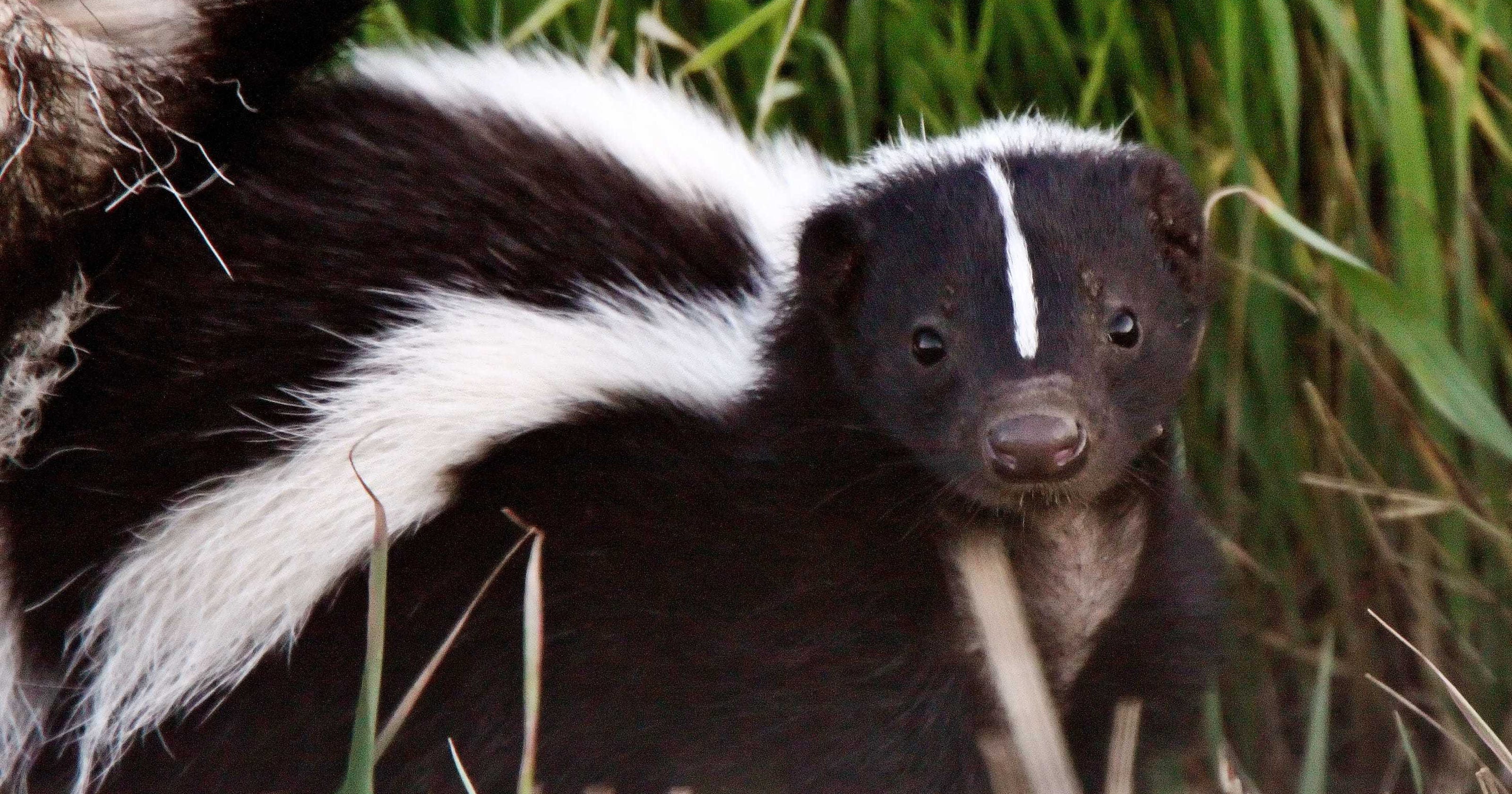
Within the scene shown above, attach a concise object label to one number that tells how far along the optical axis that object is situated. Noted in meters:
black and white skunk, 5.45
